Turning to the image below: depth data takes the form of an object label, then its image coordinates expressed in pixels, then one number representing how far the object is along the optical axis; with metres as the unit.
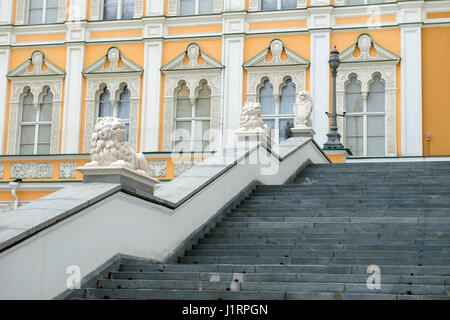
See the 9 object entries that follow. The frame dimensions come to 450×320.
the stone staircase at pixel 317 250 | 7.44
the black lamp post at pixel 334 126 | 21.75
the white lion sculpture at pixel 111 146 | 8.97
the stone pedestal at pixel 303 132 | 18.23
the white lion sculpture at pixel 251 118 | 14.20
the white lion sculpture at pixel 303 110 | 18.22
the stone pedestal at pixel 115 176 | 8.80
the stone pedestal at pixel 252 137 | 13.91
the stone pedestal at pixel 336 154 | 21.39
